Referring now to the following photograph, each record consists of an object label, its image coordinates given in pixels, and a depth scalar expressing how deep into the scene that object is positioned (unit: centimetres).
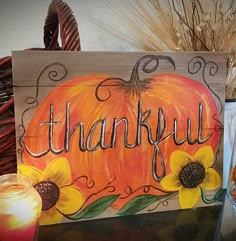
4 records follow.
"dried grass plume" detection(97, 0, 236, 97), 56
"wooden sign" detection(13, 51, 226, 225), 43
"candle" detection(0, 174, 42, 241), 36
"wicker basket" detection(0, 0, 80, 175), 42
